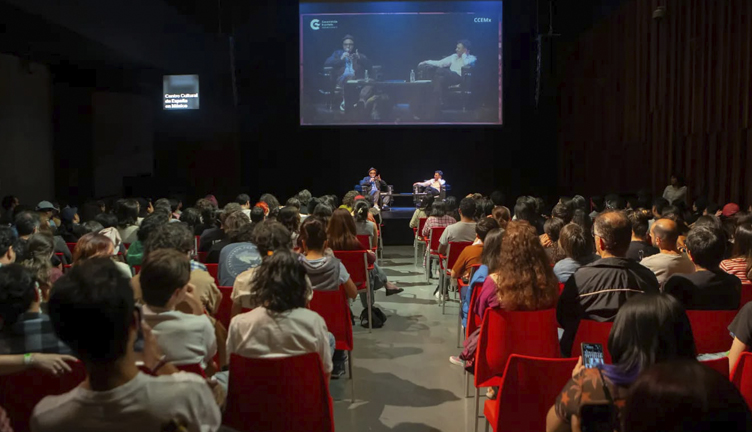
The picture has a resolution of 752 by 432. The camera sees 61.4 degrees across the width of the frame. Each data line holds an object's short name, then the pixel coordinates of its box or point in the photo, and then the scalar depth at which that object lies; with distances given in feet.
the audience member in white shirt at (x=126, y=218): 18.60
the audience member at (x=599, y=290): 9.53
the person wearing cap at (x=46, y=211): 21.42
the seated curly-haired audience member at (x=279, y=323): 8.32
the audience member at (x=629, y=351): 5.30
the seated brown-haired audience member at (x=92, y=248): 11.28
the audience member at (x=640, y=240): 14.87
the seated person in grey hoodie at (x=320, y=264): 12.86
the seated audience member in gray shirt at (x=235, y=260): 13.35
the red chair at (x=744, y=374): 7.13
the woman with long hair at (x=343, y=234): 17.52
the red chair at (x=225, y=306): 11.96
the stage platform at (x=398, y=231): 38.34
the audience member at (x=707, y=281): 10.33
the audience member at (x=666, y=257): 12.14
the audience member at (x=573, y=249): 12.30
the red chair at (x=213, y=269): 14.33
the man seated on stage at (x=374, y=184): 40.06
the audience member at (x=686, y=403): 3.34
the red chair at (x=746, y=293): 11.54
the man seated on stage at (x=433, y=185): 40.81
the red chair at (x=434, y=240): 23.04
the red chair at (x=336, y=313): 12.30
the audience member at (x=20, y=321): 7.34
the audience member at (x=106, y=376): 4.64
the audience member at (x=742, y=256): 12.31
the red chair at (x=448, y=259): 18.81
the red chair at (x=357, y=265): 16.88
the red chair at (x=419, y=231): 27.04
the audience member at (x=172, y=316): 7.57
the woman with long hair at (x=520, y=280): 10.13
